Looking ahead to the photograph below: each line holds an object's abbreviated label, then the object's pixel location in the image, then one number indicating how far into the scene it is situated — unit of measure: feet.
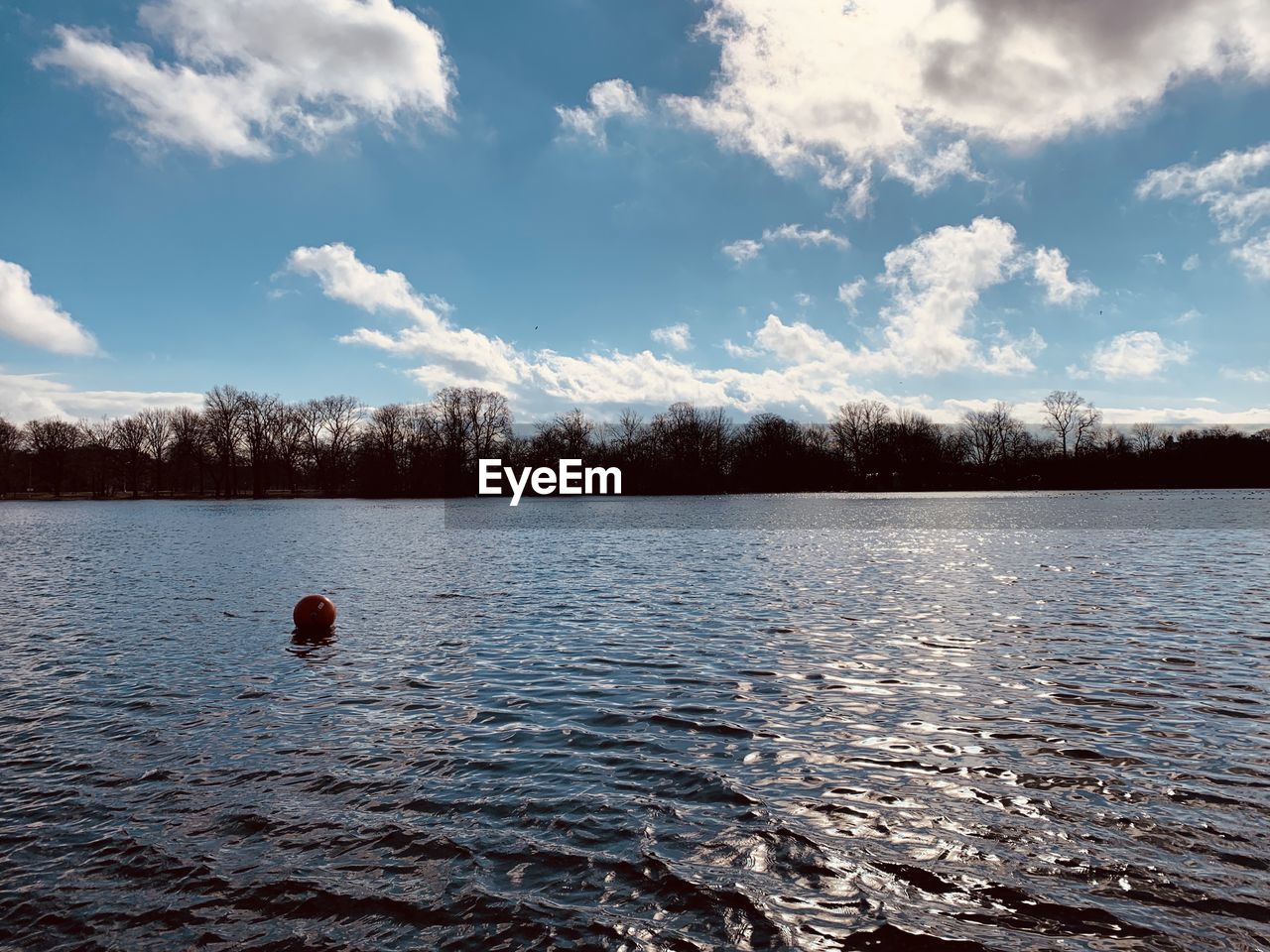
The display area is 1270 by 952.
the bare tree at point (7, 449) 526.57
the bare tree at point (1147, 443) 539.70
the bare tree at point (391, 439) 508.53
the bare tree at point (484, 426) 536.01
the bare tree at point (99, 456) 543.80
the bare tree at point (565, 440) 544.21
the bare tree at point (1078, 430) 576.20
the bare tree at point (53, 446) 537.65
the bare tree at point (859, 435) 582.76
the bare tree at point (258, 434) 520.83
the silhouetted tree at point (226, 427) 510.99
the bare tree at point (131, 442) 546.26
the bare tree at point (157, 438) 550.36
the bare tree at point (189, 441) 521.65
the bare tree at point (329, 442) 540.52
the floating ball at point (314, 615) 61.31
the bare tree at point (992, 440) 586.45
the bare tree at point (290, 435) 531.91
